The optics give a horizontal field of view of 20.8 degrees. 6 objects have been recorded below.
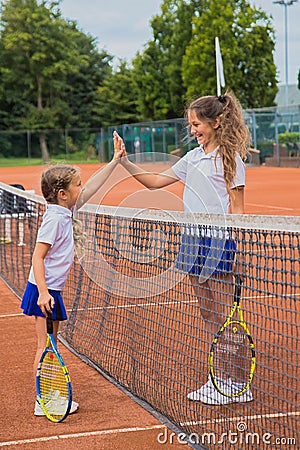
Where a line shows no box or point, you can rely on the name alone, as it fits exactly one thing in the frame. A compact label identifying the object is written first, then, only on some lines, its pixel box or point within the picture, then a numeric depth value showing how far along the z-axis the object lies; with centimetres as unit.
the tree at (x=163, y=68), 5591
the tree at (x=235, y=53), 4897
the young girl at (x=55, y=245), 474
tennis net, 430
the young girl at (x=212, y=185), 473
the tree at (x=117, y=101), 6438
